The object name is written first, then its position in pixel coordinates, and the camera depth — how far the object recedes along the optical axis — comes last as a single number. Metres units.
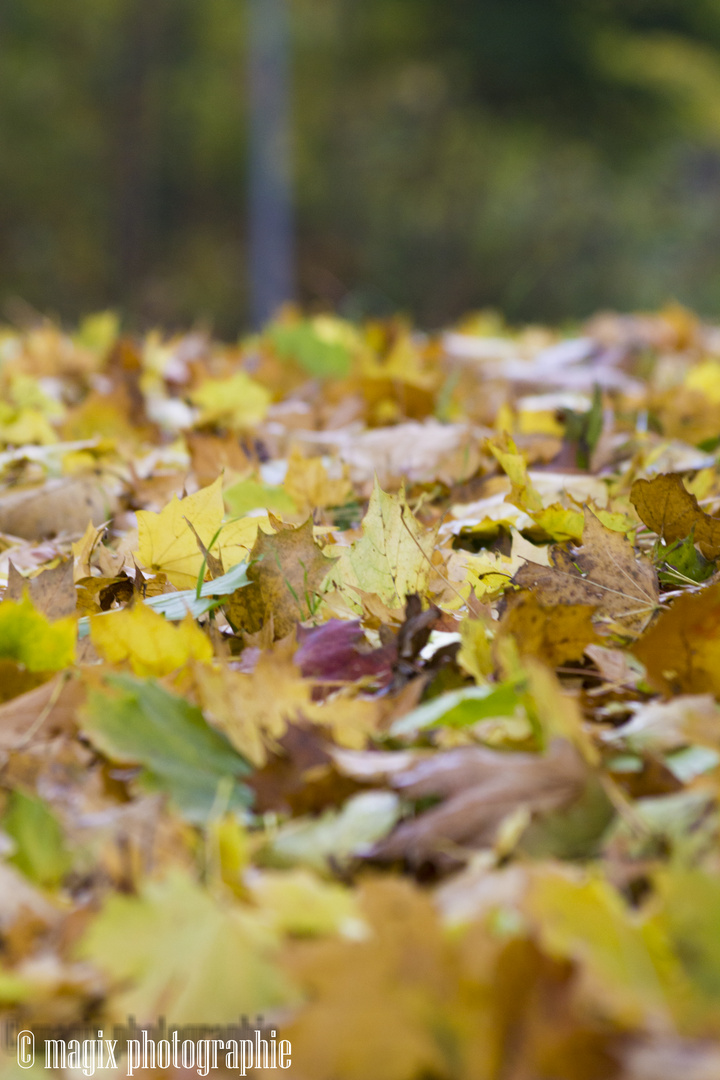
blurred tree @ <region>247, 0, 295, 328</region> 19.86
